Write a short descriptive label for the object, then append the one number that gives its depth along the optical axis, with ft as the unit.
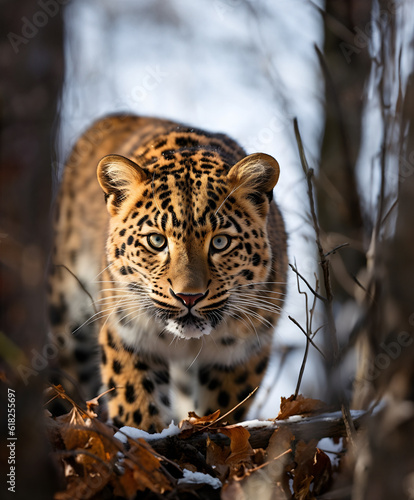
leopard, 31.63
